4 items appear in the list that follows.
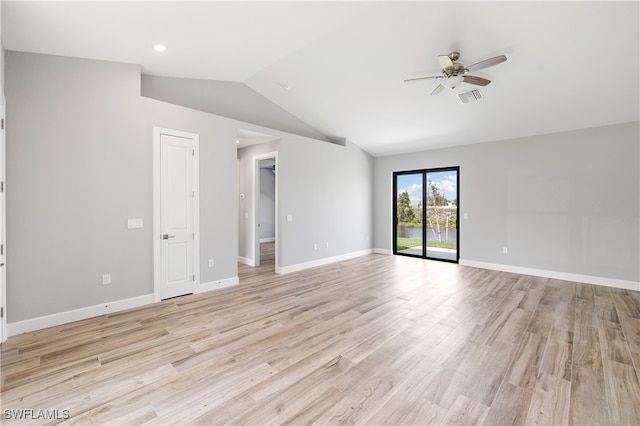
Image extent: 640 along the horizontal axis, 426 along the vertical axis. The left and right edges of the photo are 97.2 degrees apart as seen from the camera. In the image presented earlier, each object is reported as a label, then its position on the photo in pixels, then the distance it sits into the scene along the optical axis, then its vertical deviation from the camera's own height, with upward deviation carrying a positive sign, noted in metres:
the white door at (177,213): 4.04 -0.02
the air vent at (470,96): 4.20 +1.75
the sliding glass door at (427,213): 6.82 -0.06
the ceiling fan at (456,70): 3.14 +1.70
